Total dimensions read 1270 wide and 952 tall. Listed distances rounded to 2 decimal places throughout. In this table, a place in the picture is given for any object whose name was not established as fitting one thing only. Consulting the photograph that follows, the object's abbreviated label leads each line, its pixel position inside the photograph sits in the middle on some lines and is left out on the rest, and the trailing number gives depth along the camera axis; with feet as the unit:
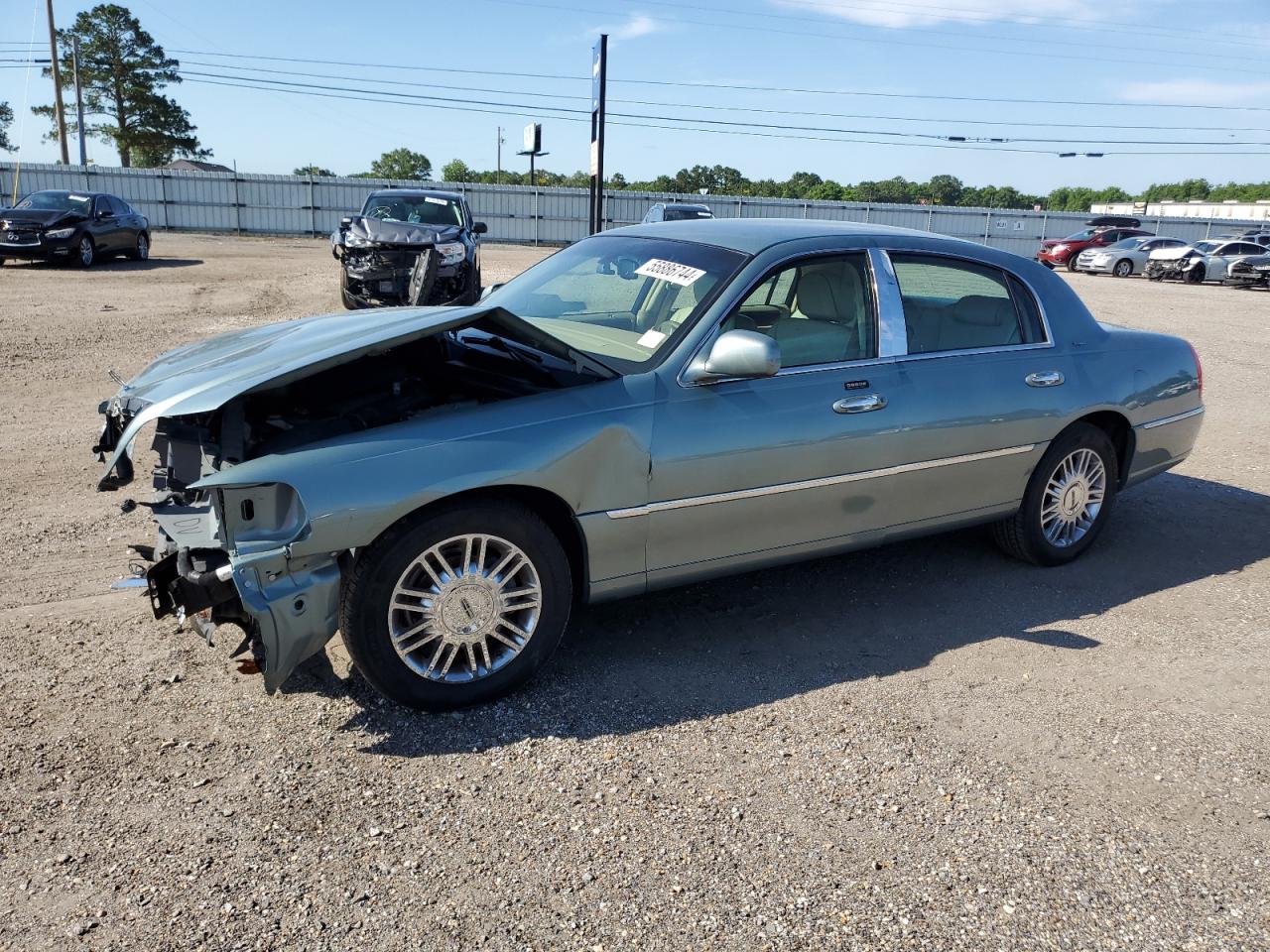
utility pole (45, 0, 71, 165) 139.44
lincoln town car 10.93
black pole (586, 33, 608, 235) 55.83
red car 111.96
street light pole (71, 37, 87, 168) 142.03
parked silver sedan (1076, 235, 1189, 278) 102.58
